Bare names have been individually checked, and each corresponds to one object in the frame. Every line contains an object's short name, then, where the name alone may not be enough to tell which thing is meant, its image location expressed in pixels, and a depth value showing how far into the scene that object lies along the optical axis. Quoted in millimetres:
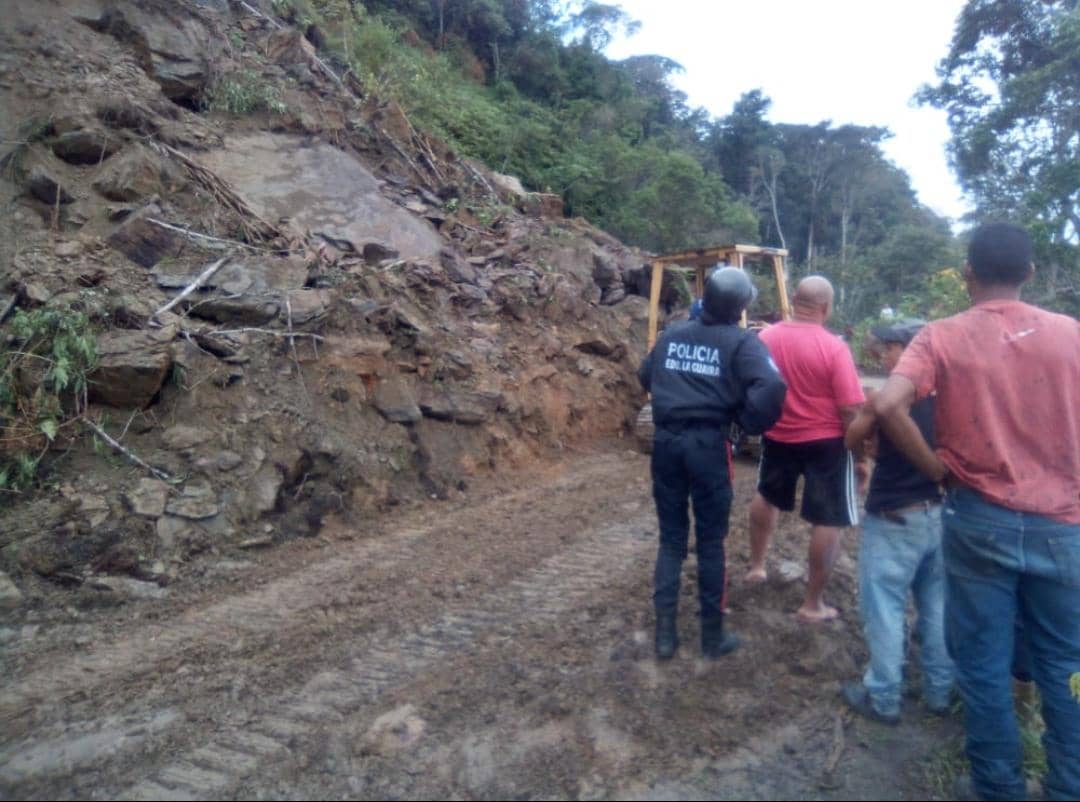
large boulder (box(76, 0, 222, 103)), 9820
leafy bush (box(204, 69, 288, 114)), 10062
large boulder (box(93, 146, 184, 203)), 8008
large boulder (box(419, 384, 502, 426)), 7949
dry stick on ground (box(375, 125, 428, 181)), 11342
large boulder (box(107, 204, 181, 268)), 7449
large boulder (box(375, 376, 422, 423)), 7578
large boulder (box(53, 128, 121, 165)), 8180
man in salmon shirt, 3135
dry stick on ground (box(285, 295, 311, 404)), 7130
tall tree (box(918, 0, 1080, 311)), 13203
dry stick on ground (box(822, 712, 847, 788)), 3490
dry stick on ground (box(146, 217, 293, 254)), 7705
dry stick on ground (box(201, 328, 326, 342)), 7027
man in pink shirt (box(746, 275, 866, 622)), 4391
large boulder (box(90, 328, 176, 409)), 6211
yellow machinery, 9148
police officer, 4195
